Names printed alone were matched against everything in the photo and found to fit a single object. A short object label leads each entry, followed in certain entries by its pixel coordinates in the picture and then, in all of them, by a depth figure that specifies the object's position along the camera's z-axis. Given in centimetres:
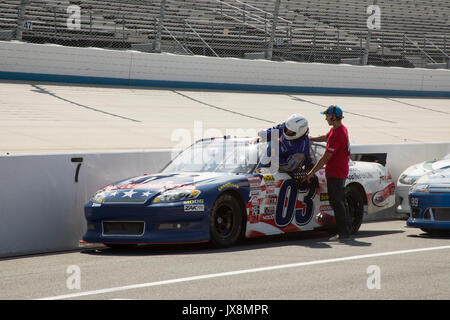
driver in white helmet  1956
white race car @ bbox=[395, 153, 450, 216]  2456
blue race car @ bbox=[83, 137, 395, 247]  1684
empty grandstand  4284
